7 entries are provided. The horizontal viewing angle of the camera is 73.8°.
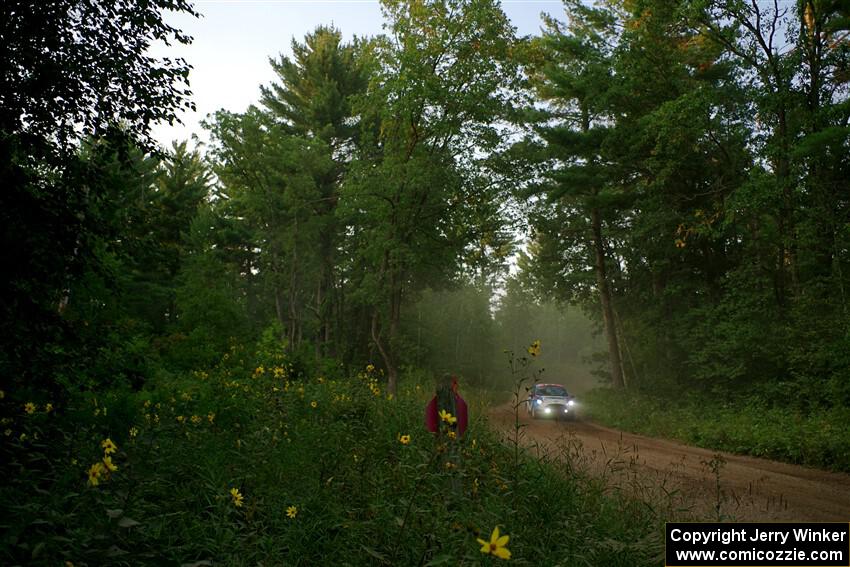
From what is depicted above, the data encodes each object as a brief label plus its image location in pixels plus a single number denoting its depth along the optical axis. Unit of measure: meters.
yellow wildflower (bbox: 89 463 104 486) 3.30
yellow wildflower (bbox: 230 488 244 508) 4.54
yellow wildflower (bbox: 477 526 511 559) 2.39
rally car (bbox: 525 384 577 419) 22.56
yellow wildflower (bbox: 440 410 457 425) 3.98
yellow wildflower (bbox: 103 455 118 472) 3.41
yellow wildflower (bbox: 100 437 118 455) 3.72
